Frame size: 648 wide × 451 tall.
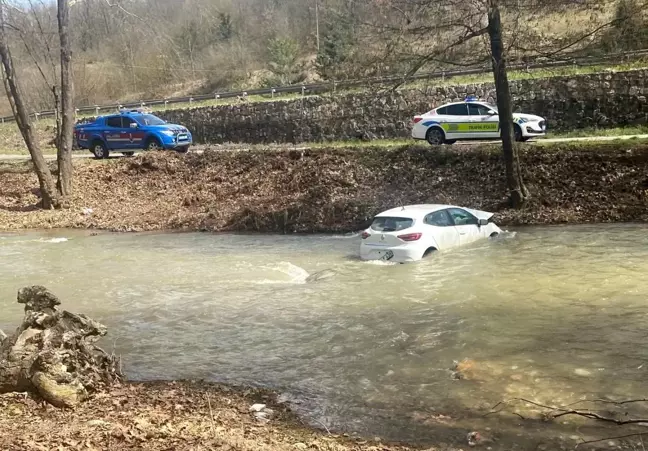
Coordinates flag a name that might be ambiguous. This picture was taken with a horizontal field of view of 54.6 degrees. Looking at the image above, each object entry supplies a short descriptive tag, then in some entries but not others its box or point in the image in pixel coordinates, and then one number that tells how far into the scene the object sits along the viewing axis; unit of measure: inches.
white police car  887.7
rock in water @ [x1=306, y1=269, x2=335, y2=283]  526.6
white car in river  523.5
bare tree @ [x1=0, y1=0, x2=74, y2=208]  940.0
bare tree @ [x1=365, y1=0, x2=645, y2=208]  622.5
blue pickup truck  1116.8
